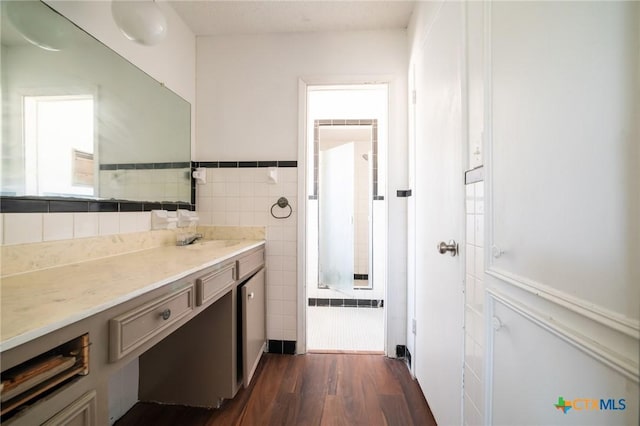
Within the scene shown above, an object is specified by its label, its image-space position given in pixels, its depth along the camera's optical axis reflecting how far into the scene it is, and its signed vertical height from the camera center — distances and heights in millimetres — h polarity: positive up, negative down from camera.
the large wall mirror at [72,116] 859 +440
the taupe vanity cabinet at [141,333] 492 -356
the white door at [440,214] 1002 -7
